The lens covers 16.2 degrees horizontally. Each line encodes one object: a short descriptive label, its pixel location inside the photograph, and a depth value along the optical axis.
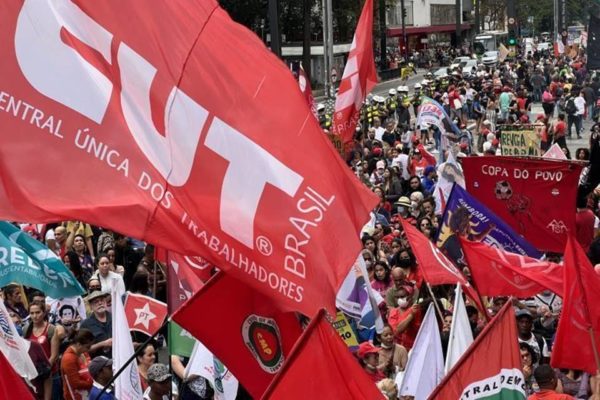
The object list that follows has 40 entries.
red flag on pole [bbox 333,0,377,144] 26.45
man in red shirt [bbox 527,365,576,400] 11.66
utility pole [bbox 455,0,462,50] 123.25
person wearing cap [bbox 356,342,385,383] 13.72
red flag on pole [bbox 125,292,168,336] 15.44
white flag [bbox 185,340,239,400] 12.41
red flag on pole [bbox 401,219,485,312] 14.88
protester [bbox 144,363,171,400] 11.88
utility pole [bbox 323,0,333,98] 64.74
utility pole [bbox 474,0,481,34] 126.21
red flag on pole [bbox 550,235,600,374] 12.16
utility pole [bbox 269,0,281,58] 44.72
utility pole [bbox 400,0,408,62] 115.23
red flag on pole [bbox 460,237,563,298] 14.71
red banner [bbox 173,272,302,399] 9.68
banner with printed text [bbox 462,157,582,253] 18.75
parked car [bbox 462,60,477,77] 78.97
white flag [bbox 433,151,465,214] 24.31
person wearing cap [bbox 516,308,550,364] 14.52
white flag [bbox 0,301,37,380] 12.47
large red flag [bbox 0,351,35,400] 8.80
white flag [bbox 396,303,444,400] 13.00
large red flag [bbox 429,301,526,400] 9.90
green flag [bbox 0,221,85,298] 15.25
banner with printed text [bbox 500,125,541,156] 32.37
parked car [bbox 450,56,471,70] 92.27
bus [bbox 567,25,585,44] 107.41
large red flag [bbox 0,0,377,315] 8.60
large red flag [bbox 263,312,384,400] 8.51
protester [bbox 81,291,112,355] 16.09
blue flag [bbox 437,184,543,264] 16.90
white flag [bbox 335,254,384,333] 14.43
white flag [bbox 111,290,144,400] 11.98
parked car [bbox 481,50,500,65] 97.30
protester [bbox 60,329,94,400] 14.11
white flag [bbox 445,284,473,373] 12.31
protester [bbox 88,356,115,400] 12.98
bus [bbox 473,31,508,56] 110.14
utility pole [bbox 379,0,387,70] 109.39
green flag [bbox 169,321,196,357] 13.23
